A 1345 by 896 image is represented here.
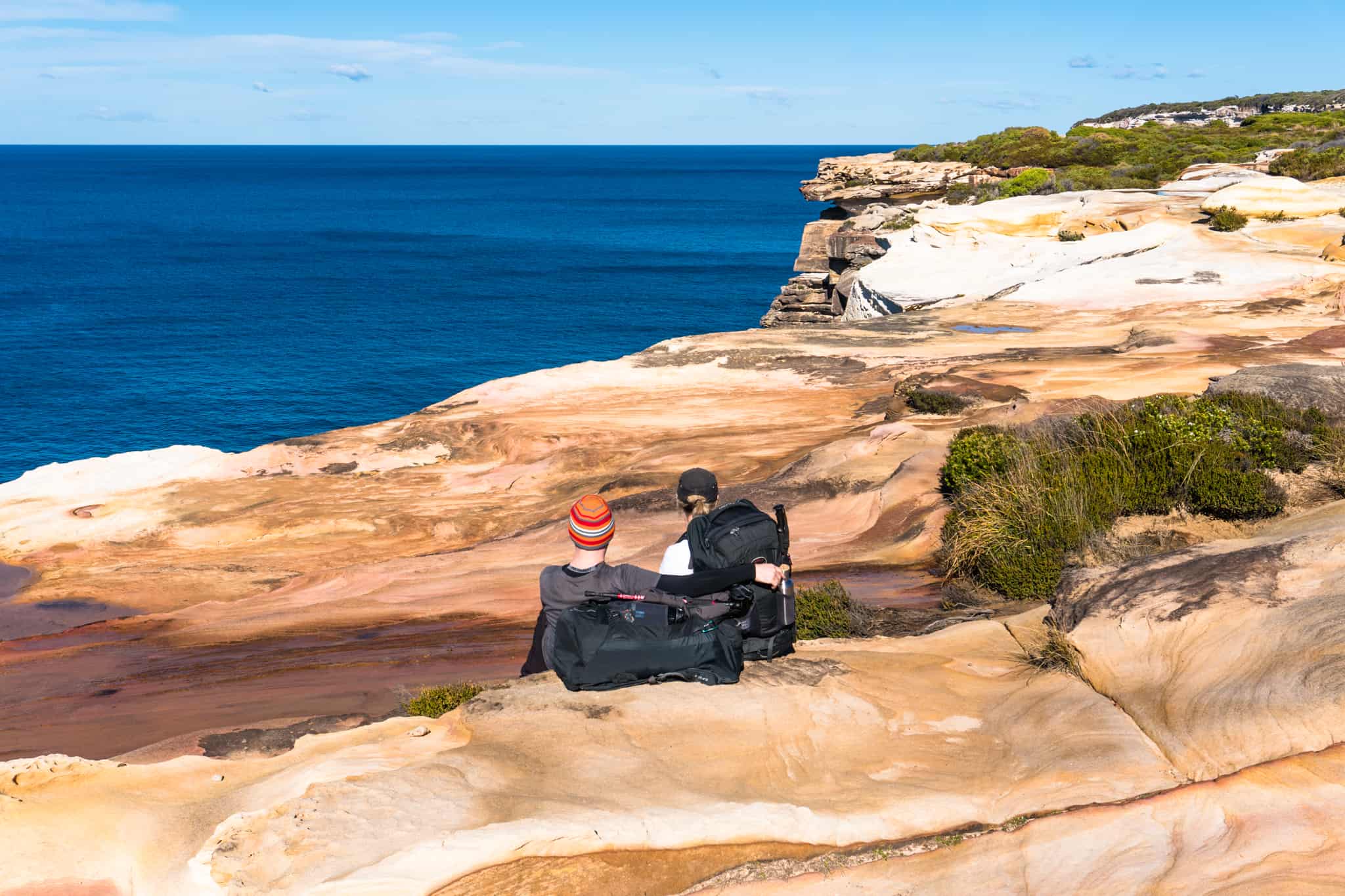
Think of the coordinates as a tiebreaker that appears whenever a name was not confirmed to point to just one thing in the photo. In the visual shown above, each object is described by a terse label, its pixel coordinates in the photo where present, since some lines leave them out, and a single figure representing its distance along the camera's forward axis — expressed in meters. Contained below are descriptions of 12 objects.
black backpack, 7.46
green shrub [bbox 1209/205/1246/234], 30.90
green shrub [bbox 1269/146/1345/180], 41.19
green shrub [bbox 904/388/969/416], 17.48
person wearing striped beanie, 7.34
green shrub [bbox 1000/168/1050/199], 50.06
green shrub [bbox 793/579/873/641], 9.45
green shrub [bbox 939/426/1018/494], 12.18
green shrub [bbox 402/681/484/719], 8.30
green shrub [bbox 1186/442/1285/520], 10.70
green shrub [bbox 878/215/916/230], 51.97
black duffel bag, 7.55
